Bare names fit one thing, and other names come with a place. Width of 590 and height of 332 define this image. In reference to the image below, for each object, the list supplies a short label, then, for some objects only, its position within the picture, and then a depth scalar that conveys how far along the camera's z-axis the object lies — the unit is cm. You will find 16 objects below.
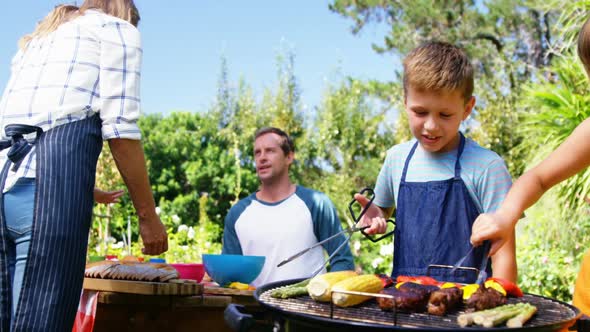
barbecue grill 151
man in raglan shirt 418
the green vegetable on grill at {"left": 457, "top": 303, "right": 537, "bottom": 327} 153
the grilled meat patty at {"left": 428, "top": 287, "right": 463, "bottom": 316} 163
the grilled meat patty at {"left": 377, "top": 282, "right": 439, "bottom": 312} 162
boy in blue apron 223
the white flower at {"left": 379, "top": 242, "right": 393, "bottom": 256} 773
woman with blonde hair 205
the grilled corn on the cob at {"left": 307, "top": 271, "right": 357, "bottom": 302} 174
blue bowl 314
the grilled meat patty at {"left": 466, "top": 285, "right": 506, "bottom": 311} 164
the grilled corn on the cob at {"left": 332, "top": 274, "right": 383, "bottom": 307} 167
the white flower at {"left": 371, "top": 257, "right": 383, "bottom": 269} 788
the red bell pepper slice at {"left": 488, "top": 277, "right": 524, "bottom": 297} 185
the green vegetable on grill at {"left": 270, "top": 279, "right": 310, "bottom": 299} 188
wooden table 254
